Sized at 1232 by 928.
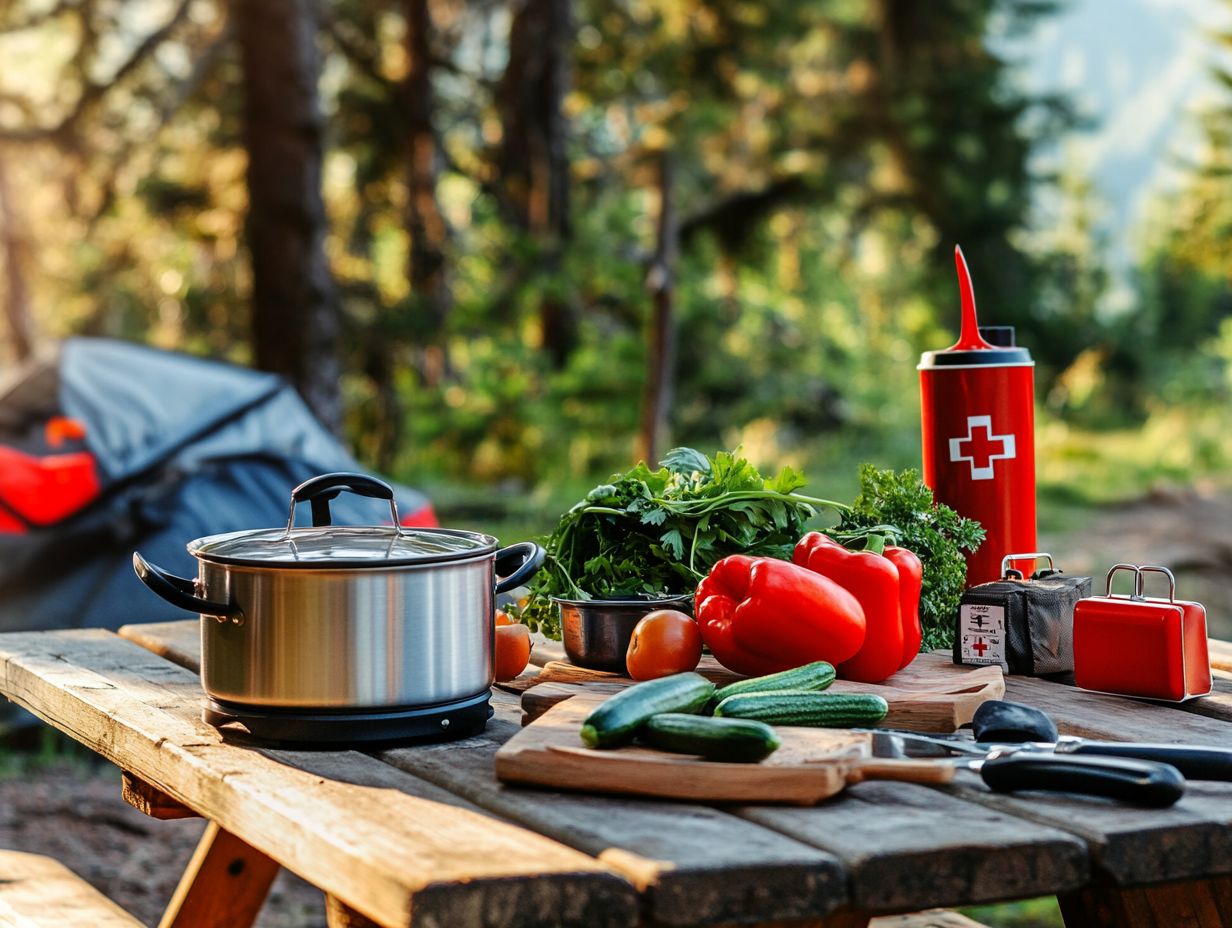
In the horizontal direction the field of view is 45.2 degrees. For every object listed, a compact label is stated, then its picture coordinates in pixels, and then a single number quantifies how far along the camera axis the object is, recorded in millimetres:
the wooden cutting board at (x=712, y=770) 1577
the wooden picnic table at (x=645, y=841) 1337
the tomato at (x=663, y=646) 2111
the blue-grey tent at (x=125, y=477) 5480
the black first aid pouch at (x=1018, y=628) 2293
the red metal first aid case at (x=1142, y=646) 2080
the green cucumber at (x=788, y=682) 1898
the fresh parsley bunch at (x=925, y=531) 2357
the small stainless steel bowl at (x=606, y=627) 2217
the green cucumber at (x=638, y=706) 1692
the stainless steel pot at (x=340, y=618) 1787
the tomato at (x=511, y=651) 2359
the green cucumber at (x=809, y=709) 1809
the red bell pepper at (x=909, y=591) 2205
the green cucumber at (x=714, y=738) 1625
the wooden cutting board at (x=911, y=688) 1939
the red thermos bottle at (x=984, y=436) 2502
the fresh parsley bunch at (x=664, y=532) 2377
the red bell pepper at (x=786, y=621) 2053
